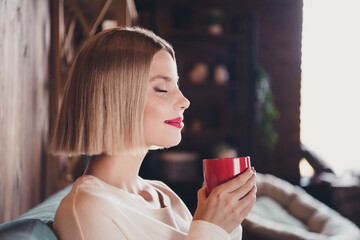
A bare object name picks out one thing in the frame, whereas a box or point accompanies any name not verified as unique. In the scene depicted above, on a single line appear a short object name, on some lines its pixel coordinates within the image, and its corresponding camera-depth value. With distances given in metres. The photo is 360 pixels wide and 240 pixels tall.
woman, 0.77
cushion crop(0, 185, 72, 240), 0.67
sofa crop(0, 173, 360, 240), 0.73
